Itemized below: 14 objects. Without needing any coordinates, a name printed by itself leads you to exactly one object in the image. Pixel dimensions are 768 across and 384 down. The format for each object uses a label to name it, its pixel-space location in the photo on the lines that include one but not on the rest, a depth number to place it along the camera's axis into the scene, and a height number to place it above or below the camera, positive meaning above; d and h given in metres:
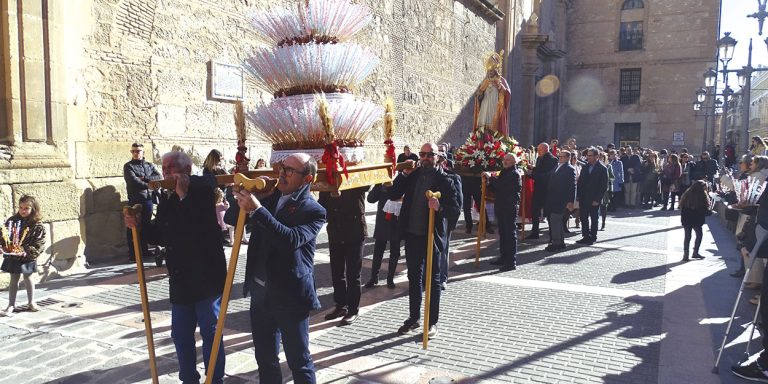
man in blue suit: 3.44 -0.78
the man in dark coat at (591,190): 10.77 -0.63
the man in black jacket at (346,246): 5.70 -0.94
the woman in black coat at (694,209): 9.05 -0.83
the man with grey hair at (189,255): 3.73 -0.68
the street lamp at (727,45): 14.50 +3.10
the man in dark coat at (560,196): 9.75 -0.68
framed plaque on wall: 9.73 +1.41
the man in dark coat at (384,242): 6.96 -1.10
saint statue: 11.80 +1.27
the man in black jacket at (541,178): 10.75 -0.38
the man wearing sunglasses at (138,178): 7.99 -0.32
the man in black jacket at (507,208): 8.24 -0.76
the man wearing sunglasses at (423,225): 5.37 -0.67
